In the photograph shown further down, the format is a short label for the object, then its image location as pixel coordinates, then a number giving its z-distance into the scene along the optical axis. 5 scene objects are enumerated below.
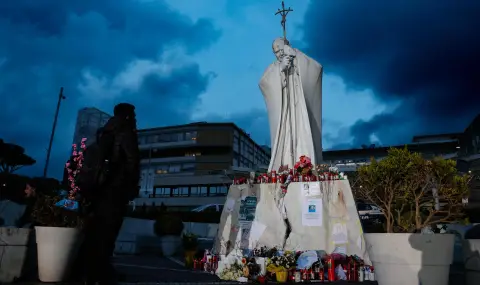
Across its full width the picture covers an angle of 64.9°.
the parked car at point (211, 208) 28.80
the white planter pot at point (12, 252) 6.05
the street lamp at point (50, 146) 33.09
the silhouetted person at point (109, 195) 5.37
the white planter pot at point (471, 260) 4.73
